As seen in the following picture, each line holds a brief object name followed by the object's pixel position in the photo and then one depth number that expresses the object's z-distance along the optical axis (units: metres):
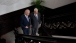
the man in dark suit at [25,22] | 6.42
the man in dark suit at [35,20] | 6.65
